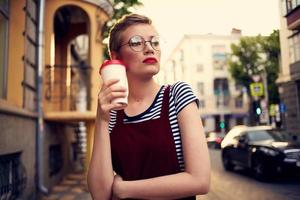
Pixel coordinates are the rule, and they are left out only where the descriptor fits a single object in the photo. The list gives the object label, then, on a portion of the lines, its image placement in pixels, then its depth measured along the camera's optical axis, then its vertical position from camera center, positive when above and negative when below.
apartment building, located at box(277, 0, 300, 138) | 20.23 +3.79
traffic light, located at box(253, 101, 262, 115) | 18.06 +0.93
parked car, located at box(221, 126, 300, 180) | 10.09 -0.74
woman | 1.59 -0.04
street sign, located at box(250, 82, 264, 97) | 20.65 +2.21
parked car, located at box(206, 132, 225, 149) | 25.99 -0.84
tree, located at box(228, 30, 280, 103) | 35.34 +6.68
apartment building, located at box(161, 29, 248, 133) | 48.41 +6.66
